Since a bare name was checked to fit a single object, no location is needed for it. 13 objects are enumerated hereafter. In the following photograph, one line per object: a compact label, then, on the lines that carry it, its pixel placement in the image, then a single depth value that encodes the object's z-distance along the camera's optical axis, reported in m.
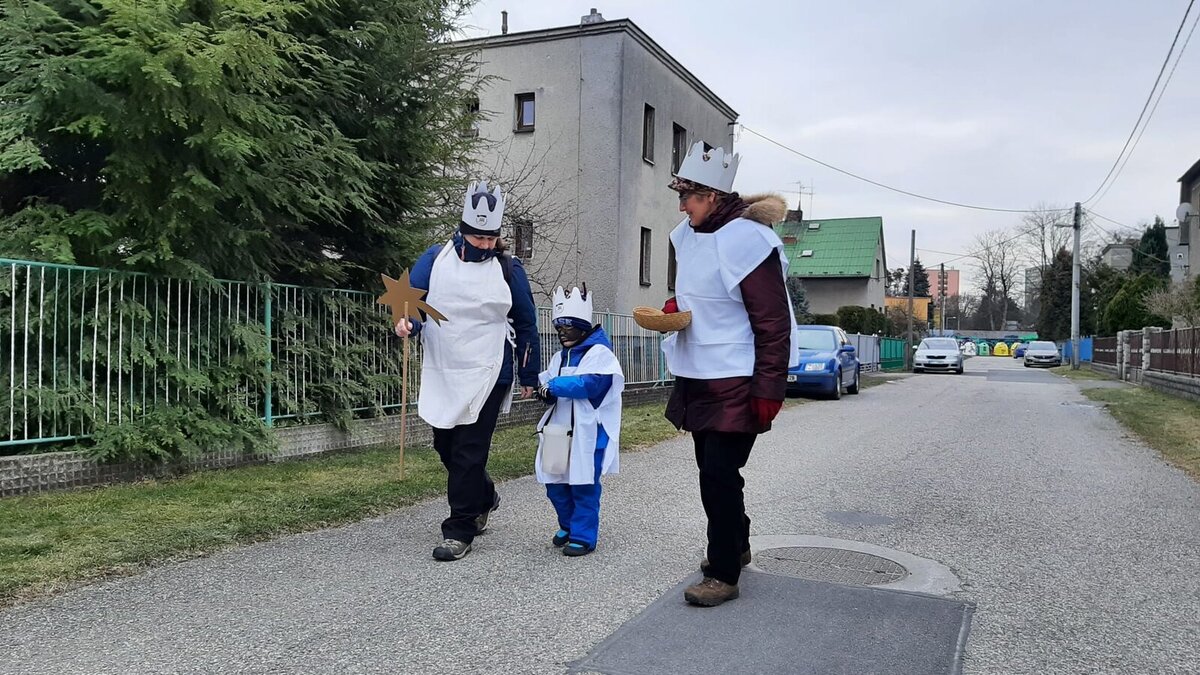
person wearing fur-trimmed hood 3.85
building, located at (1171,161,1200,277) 40.38
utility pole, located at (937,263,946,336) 66.47
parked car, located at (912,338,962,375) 34.69
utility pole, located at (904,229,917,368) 45.77
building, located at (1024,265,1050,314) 79.39
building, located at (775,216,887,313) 51.50
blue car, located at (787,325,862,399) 17.27
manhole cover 4.49
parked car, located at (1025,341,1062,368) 48.34
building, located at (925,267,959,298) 114.56
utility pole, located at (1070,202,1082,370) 40.88
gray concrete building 20.23
